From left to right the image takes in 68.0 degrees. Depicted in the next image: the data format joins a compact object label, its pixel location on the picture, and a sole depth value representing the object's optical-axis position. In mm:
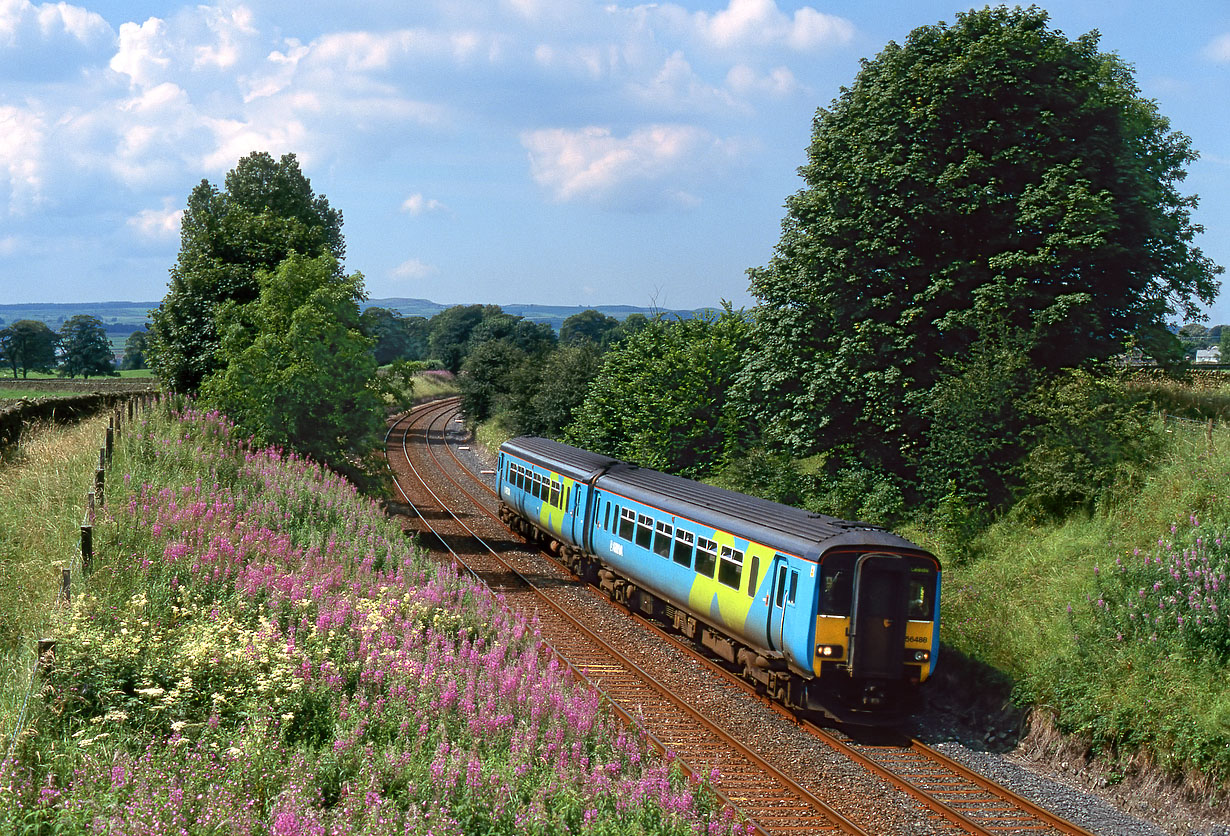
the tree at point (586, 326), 186250
